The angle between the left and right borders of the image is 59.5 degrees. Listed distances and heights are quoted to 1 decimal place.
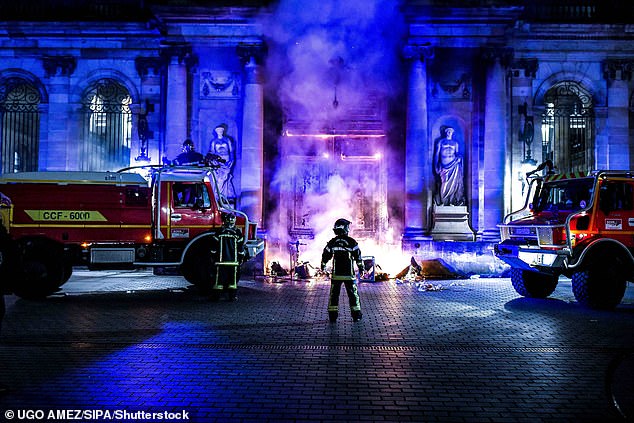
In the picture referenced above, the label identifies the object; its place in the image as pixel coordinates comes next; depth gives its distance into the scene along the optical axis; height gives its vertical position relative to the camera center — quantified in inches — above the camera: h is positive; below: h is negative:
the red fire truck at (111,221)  450.9 -0.7
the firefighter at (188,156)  622.2 +73.2
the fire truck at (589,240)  393.7 -10.7
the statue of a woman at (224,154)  661.3 +81.0
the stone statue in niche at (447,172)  663.1 +61.8
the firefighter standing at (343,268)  330.0 -27.2
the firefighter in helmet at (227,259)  415.8 -28.3
